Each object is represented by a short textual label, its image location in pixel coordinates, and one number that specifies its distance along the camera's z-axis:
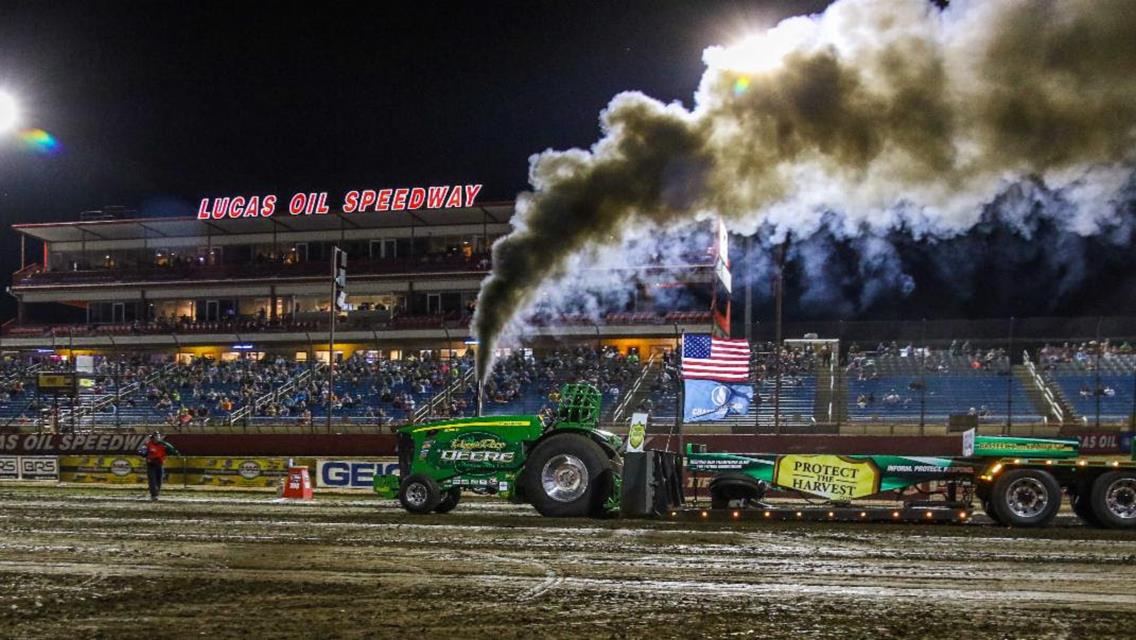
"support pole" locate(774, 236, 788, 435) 25.89
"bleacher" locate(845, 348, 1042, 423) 26.92
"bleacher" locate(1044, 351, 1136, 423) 25.47
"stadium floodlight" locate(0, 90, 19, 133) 28.50
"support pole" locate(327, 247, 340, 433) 32.02
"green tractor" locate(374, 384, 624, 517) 14.62
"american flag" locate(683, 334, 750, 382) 25.52
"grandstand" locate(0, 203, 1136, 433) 27.30
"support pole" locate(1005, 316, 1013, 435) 26.20
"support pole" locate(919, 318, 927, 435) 26.84
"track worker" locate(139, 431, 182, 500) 21.36
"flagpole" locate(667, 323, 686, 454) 21.94
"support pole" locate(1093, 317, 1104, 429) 25.78
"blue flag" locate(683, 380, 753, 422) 25.84
